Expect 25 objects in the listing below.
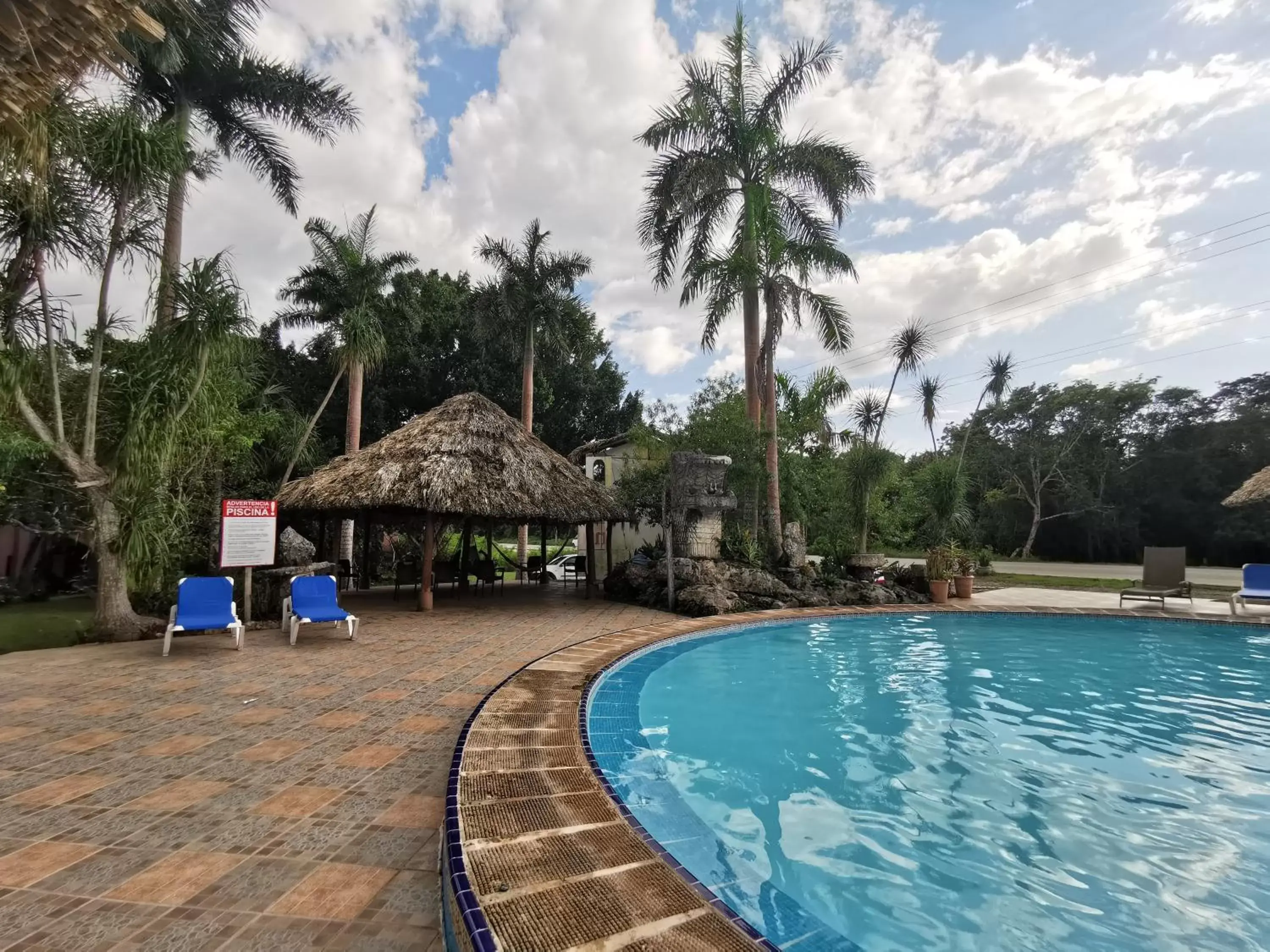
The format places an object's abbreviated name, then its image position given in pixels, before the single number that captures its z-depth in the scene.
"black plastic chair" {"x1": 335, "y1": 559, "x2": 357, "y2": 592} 11.99
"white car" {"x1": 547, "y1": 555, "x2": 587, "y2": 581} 14.34
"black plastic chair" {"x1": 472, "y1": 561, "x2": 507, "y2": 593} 13.14
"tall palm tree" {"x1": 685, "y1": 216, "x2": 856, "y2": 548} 12.73
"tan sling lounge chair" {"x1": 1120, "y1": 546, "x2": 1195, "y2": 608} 11.00
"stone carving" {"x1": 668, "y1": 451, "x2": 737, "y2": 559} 11.59
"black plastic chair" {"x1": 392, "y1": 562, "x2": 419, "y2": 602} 12.08
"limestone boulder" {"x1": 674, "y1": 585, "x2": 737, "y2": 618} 9.75
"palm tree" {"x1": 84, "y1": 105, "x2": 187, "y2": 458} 6.41
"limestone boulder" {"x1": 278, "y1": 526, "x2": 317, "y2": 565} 12.23
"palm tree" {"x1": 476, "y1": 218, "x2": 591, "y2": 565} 18.91
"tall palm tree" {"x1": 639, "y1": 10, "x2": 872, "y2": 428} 12.97
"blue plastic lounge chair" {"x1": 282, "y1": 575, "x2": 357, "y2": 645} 7.06
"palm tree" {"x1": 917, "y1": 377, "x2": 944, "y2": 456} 23.56
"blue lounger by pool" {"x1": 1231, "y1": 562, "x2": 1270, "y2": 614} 10.05
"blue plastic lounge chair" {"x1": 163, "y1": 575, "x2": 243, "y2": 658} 6.37
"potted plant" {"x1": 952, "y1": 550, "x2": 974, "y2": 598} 12.59
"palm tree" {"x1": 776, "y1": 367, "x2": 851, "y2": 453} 17.11
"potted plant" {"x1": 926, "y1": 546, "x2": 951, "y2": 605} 12.00
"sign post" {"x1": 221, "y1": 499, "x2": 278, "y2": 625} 7.60
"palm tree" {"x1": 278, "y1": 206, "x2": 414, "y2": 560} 16.11
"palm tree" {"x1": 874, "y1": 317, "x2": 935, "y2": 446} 19.59
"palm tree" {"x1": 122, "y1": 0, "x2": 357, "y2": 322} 9.70
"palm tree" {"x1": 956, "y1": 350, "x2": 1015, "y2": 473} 24.36
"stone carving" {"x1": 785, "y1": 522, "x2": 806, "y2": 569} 12.60
